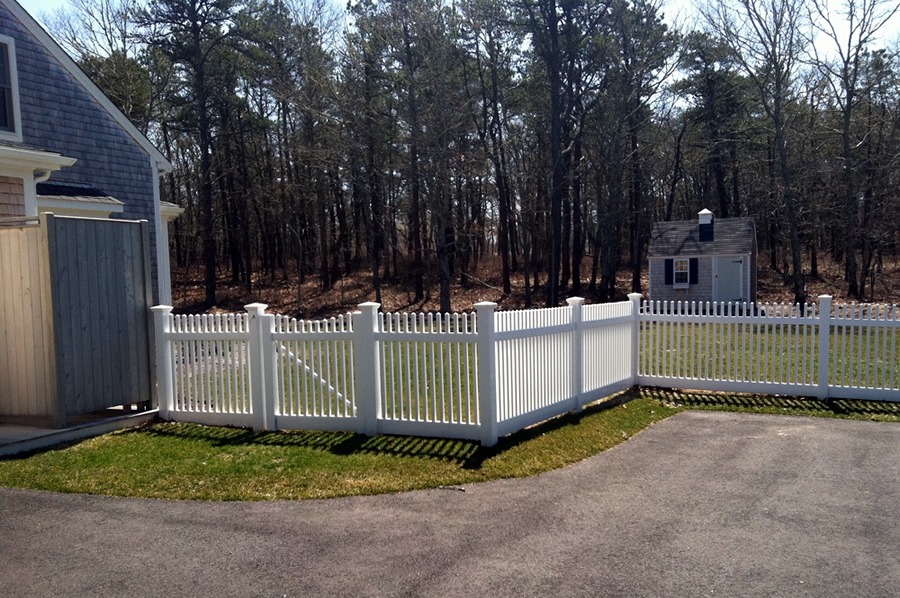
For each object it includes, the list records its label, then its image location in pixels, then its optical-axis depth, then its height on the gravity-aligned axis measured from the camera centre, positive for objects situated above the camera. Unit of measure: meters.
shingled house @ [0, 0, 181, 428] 7.68 -0.39
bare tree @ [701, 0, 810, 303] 23.97 +7.18
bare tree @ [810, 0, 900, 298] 25.06 +6.68
